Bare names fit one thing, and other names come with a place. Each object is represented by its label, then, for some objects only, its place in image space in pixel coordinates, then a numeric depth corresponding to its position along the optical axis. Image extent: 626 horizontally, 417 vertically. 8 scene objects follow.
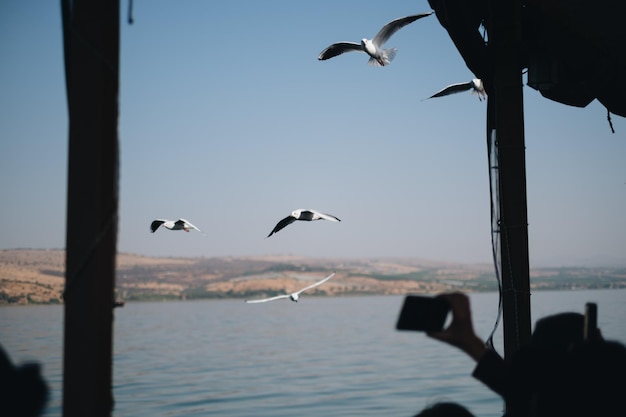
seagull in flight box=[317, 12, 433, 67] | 6.72
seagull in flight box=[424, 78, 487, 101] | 6.17
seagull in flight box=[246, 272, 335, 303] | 10.73
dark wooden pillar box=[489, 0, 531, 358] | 4.08
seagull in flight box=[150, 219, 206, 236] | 8.20
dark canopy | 4.25
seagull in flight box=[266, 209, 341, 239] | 7.57
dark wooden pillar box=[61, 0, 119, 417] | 1.96
